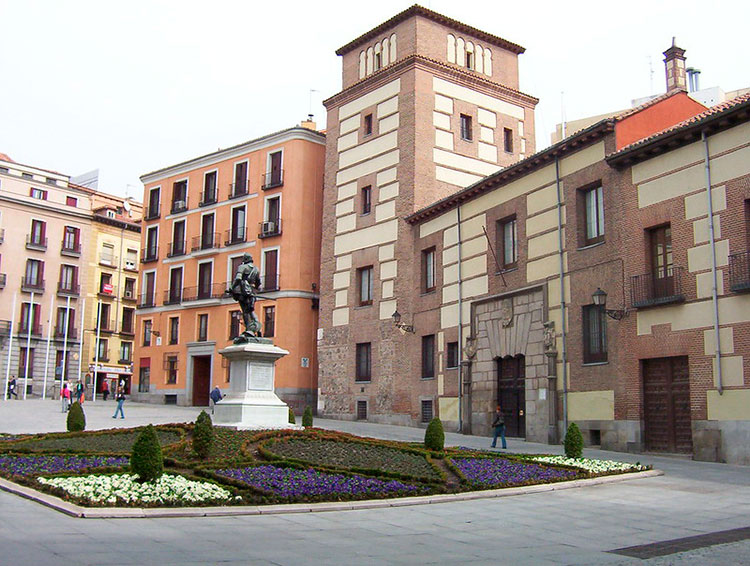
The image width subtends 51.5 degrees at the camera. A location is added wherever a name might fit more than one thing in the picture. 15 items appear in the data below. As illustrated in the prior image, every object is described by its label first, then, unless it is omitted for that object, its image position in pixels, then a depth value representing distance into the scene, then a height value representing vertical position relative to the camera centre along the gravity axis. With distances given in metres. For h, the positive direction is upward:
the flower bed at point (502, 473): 15.33 -1.68
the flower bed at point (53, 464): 14.93 -1.54
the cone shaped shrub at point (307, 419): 25.17 -0.95
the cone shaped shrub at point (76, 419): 24.81 -0.99
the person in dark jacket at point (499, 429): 24.59 -1.16
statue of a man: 23.61 +3.03
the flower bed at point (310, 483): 13.15 -1.65
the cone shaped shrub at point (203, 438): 16.34 -1.02
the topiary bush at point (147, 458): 12.98 -1.16
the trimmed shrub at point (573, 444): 19.11 -1.25
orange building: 44.66 +8.13
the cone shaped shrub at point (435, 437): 19.50 -1.13
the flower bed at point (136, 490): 11.87 -1.61
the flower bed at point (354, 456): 16.11 -1.49
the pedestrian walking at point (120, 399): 34.81 -0.48
